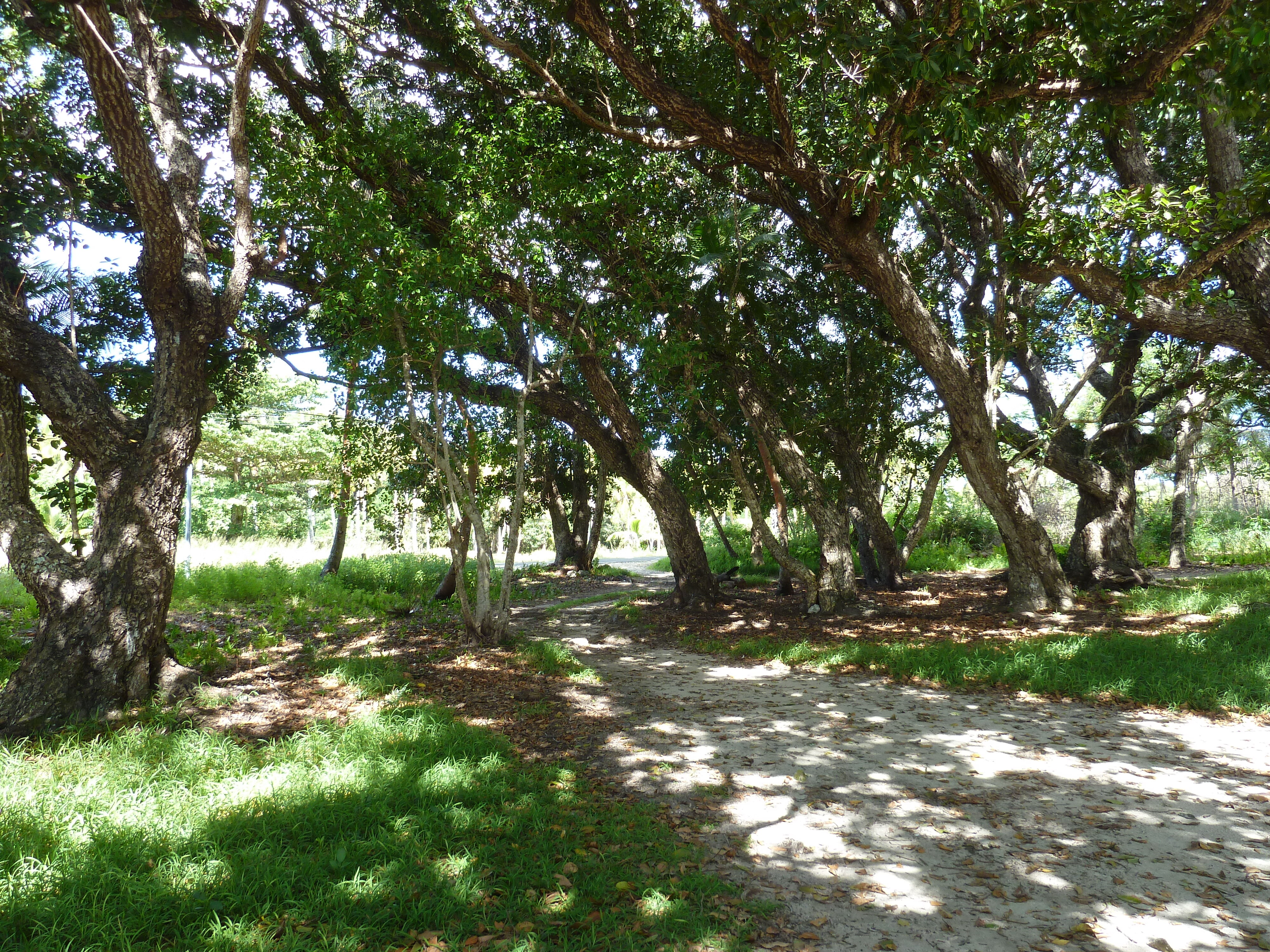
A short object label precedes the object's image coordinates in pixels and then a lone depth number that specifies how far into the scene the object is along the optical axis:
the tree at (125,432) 5.07
